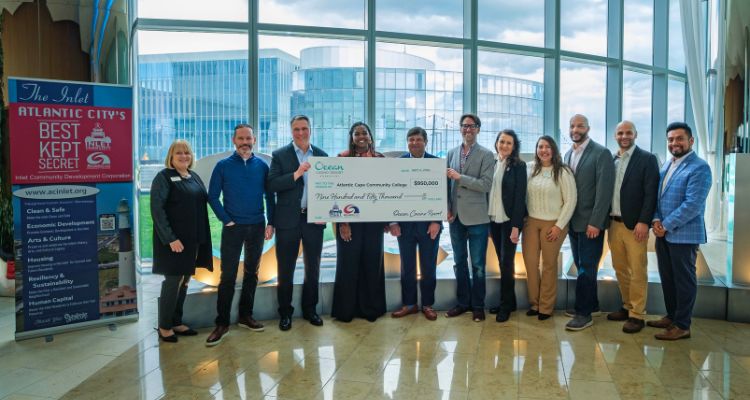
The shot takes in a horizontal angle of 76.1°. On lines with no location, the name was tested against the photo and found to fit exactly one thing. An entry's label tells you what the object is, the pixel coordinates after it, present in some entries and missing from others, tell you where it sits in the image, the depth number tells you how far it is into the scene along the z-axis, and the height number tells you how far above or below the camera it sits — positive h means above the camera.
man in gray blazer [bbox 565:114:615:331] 3.45 -0.17
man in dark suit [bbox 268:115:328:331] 3.42 -0.29
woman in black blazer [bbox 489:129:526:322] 3.57 -0.16
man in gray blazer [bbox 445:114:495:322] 3.61 -0.19
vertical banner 3.22 -0.16
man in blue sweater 3.29 -0.19
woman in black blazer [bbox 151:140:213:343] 3.08 -0.28
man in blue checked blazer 3.13 -0.24
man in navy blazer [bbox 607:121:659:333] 3.33 -0.23
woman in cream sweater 3.52 -0.25
